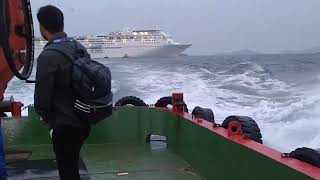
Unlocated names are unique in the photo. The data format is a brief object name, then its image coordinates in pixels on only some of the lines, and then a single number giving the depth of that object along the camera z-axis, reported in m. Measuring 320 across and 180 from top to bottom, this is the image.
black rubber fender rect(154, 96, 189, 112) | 7.28
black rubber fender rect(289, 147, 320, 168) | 3.06
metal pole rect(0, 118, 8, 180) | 3.40
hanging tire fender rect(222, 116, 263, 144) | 4.68
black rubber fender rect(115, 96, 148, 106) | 7.64
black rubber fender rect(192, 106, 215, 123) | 6.24
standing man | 2.97
